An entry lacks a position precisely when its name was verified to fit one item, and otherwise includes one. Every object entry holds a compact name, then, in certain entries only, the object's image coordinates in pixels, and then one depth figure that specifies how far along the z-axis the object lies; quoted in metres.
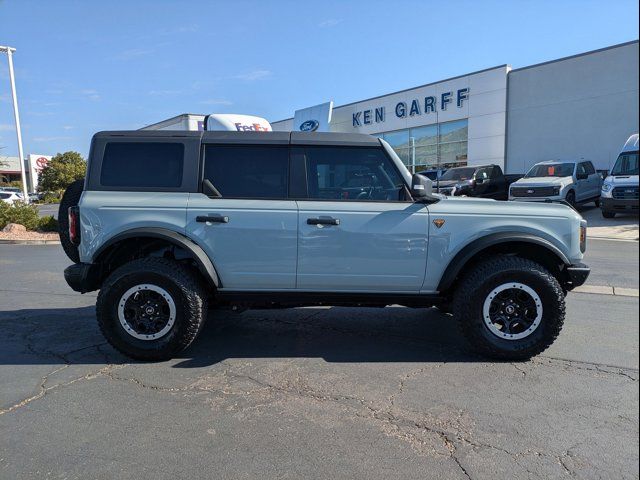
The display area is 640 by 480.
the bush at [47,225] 16.33
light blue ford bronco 4.18
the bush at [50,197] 38.22
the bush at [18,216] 16.16
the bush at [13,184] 60.74
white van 14.59
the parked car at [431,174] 21.73
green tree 41.34
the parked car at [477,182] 18.12
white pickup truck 16.52
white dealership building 19.33
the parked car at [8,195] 34.66
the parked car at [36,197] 45.88
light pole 24.45
